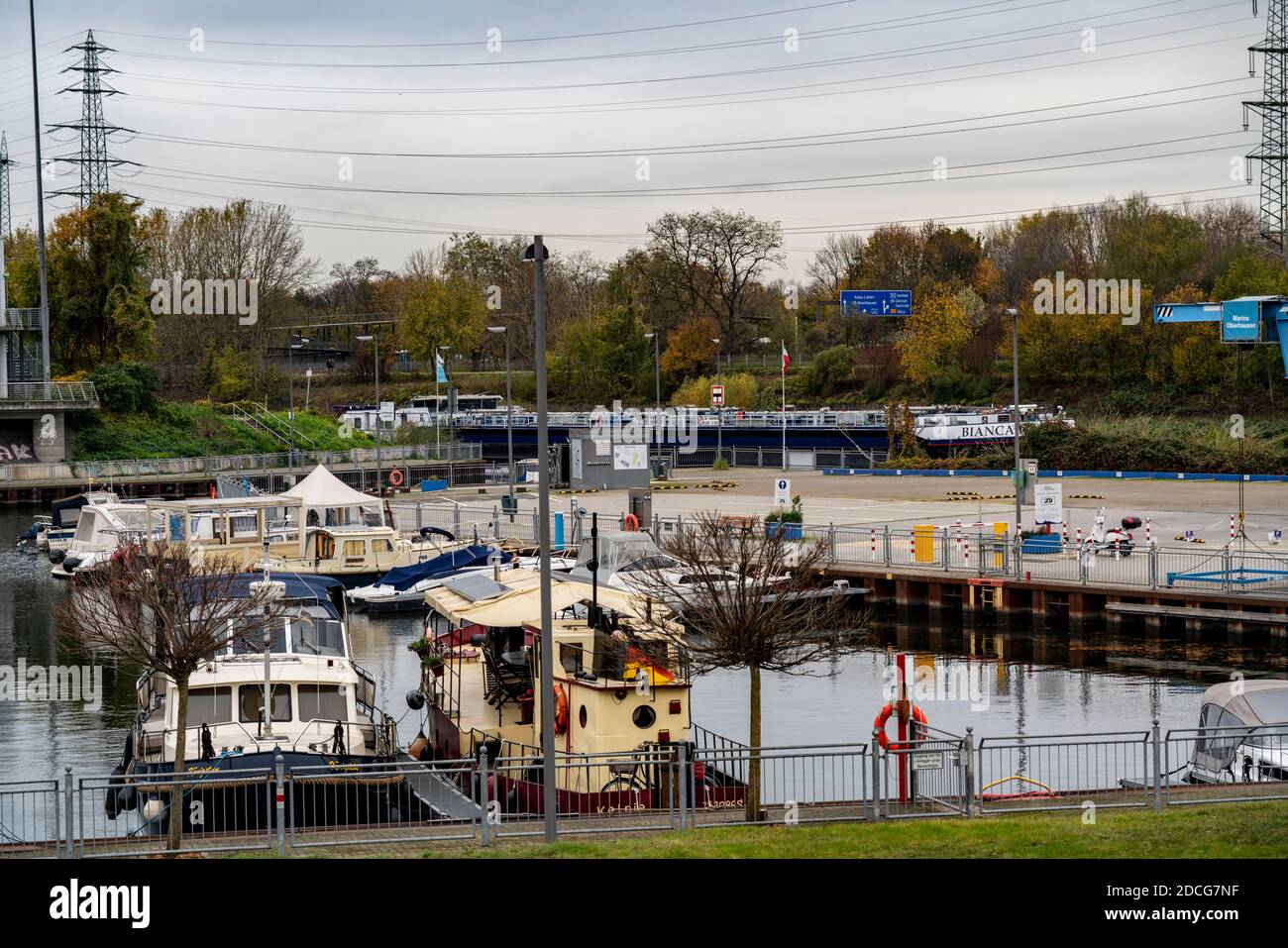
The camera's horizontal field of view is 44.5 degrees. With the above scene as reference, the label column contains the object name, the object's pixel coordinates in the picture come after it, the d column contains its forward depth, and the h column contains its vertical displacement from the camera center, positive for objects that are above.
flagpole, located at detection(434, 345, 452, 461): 99.94 -1.70
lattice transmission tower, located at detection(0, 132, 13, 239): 100.12 +15.68
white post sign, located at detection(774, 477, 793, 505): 55.66 -3.24
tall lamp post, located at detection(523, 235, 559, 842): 18.48 -2.20
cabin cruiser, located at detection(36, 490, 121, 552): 63.84 -4.62
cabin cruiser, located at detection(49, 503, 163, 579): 56.44 -4.60
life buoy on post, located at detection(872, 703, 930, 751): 22.77 -4.69
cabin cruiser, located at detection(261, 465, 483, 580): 53.34 -4.77
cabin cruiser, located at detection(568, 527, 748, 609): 34.81 -4.09
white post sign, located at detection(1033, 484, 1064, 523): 49.17 -3.35
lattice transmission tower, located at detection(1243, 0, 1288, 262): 85.88 +15.75
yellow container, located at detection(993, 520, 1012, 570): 49.81 -4.29
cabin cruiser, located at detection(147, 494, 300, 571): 52.38 -4.14
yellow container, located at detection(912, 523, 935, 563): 48.62 -4.60
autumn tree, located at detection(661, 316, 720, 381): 128.62 +4.17
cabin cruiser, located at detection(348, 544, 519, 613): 50.75 -5.70
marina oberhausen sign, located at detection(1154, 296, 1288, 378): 46.75 +2.23
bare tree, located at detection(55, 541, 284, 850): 21.52 -3.14
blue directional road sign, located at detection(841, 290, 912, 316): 115.31 +7.12
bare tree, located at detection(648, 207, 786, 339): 136.38 +13.15
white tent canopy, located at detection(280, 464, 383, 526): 53.50 -3.04
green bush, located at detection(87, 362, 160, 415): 99.06 +1.43
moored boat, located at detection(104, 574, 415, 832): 23.67 -5.28
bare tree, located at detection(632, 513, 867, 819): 22.09 -3.09
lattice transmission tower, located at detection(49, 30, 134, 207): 97.44 +17.94
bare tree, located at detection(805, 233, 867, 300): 150.62 +13.39
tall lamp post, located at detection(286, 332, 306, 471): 126.00 +5.28
